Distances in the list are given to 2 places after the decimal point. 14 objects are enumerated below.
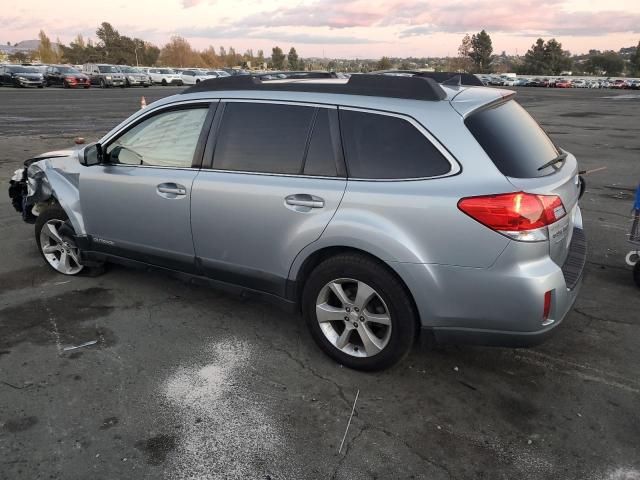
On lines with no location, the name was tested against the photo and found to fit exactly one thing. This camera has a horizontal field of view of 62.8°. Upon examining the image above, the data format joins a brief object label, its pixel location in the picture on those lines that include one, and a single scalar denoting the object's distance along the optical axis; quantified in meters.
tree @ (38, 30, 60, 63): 119.44
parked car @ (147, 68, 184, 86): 48.41
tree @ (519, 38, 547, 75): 112.62
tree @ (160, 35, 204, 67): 117.56
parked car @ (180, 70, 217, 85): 50.03
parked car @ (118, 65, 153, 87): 44.47
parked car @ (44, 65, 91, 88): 39.91
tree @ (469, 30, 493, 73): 119.88
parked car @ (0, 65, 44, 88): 37.66
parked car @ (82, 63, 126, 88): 43.28
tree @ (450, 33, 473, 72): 123.84
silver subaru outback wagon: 2.81
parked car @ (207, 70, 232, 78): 49.59
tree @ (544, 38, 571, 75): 111.31
